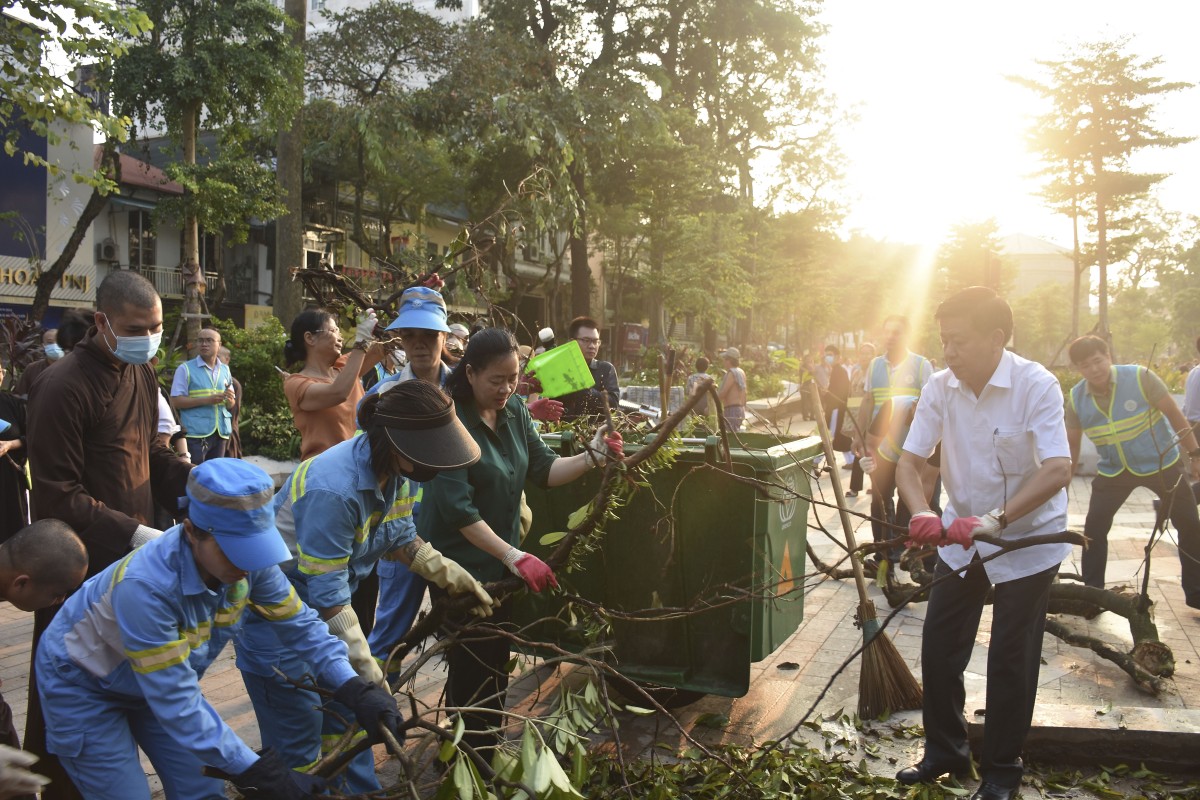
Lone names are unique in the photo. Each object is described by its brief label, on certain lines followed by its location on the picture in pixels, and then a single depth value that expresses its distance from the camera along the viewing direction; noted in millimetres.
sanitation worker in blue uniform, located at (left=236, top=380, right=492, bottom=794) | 2908
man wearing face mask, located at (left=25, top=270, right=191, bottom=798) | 3191
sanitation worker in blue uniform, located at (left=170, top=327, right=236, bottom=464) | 7480
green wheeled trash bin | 4195
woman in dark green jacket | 3432
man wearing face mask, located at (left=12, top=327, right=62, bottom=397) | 6552
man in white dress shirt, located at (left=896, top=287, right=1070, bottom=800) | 3455
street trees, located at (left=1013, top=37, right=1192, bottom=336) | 28578
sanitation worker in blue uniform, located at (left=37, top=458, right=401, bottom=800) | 2387
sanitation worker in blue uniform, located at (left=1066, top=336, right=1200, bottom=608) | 5949
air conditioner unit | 25578
